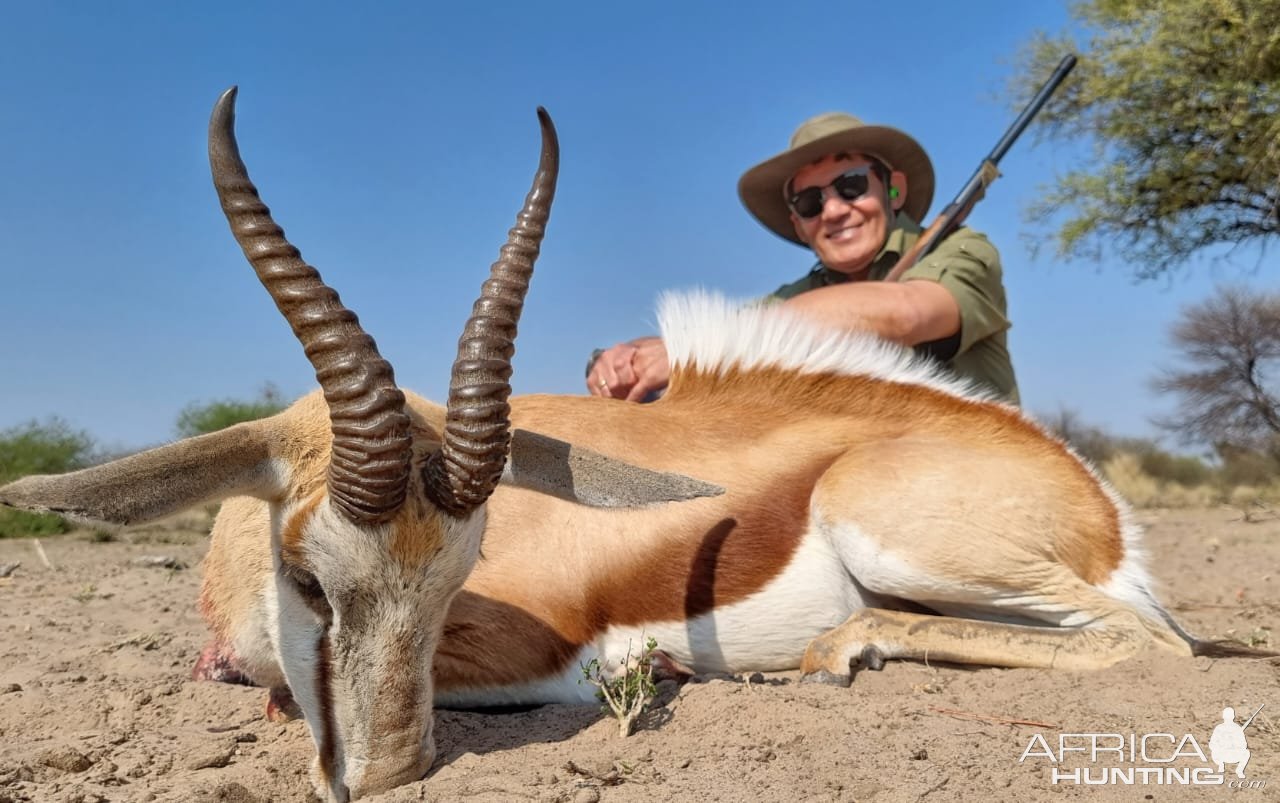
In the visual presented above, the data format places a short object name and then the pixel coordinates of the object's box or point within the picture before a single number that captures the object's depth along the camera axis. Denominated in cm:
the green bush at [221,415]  1368
